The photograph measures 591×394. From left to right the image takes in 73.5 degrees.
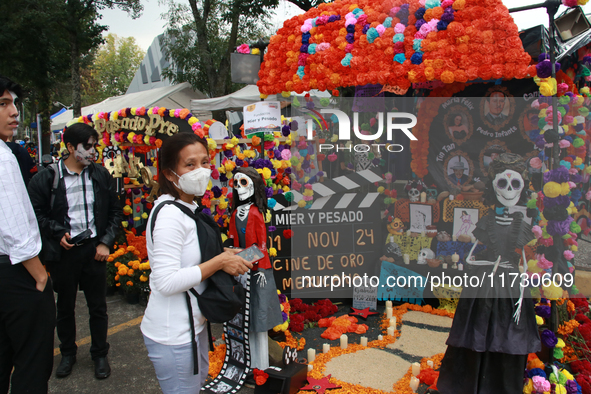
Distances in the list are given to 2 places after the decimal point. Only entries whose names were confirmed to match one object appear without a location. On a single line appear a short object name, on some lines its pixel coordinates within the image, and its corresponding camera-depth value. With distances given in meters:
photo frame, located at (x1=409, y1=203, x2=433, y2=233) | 5.57
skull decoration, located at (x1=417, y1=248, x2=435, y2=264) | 5.33
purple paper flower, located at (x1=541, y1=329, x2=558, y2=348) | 2.92
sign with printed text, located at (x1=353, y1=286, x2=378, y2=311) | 5.05
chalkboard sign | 4.80
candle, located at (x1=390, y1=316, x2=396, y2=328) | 4.49
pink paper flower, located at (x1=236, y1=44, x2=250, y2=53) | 4.23
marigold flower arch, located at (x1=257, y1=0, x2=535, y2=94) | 3.17
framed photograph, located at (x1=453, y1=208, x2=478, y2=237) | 5.41
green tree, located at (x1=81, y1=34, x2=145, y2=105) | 37.80
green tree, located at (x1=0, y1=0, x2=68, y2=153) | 12.41
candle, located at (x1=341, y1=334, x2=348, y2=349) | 4.06
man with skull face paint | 3.22
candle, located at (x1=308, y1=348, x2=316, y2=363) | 3.72
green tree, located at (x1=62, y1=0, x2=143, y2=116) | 12.68
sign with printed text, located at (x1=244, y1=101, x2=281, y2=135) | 3.86
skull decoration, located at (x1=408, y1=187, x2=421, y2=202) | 5.83
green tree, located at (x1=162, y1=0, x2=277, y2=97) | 13.10
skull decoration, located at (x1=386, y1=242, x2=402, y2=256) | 5.39
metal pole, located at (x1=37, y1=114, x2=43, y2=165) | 9.03
